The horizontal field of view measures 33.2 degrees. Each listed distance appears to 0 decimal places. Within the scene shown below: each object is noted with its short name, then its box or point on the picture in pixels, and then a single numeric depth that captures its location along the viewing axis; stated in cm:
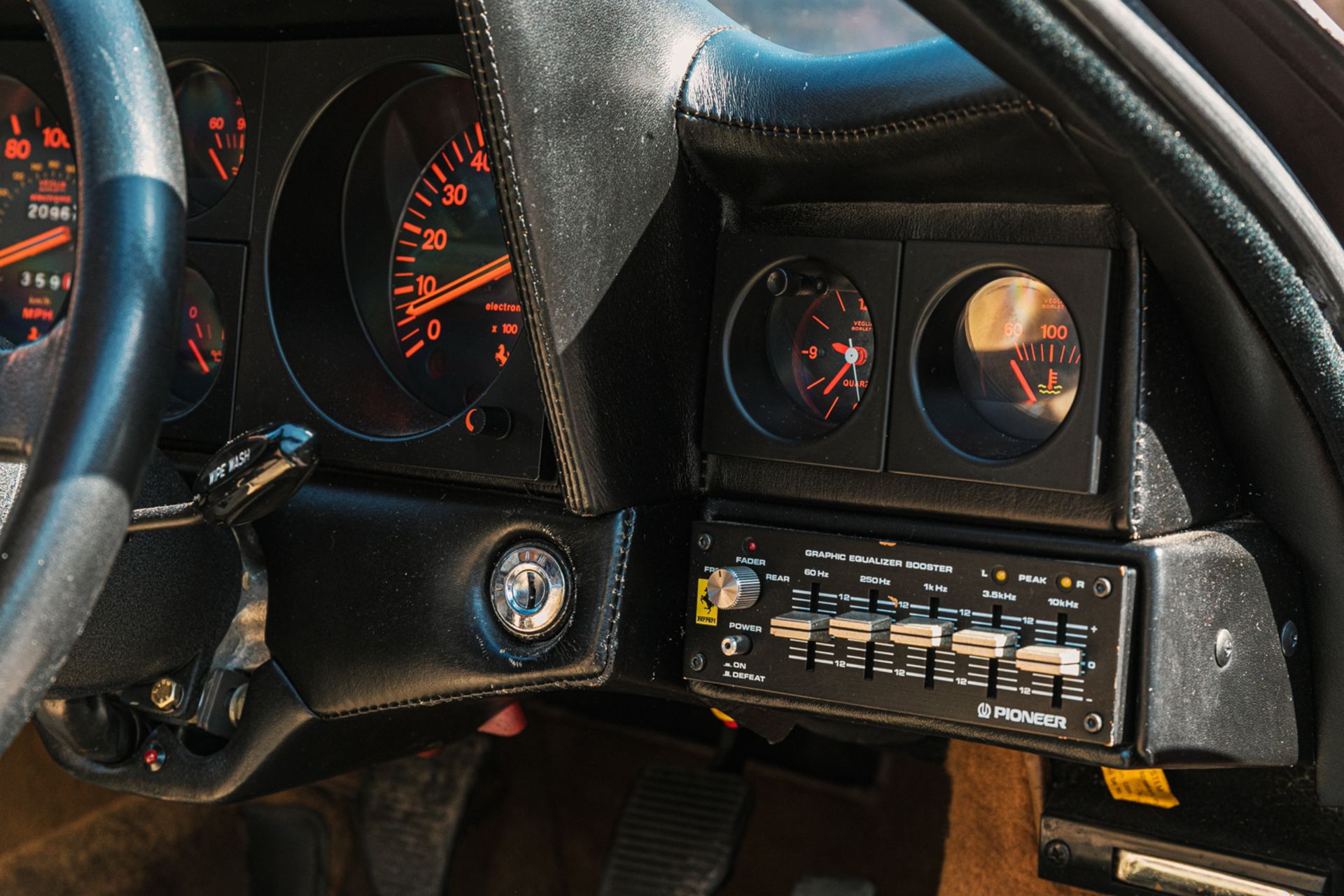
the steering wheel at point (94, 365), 57
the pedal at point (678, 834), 104
